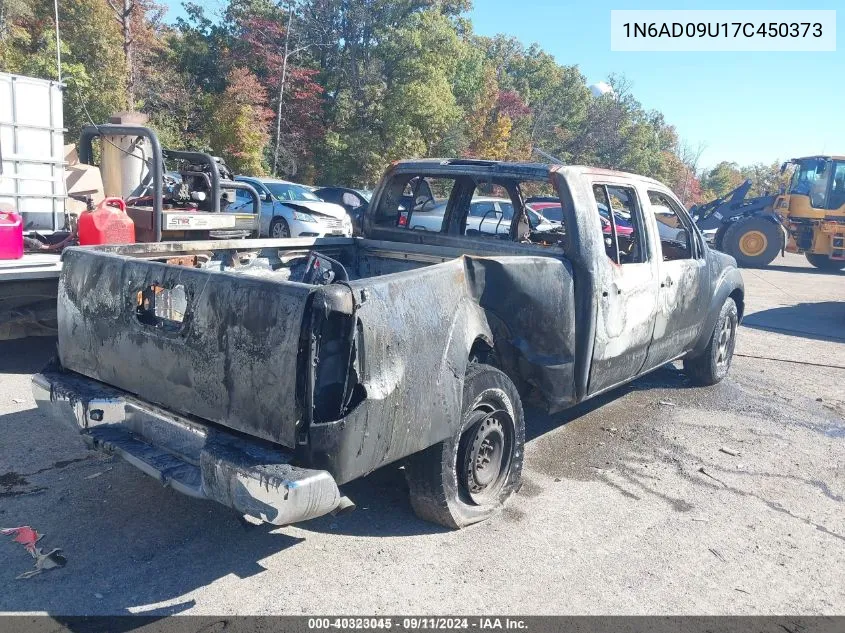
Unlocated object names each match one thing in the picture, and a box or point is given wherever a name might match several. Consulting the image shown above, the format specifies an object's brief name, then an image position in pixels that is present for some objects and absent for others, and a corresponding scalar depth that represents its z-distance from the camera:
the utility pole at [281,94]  29.09
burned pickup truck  2.95
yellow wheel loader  19.70
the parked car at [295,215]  16.03
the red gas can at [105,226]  5.96
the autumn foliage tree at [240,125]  27.67
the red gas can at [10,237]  5.74
